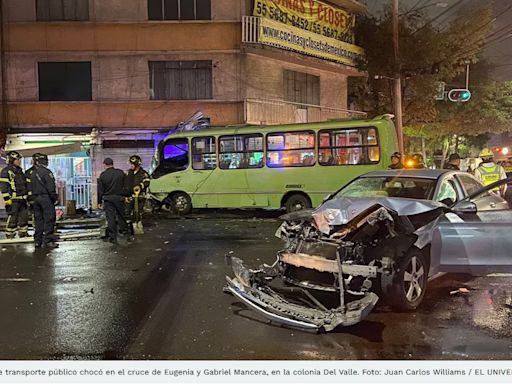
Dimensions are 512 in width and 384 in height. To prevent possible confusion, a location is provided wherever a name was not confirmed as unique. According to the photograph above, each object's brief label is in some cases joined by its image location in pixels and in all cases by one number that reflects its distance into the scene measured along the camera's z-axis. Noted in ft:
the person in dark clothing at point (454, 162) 33.96
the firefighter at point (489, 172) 33.22
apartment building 60.39
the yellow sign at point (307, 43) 58.85
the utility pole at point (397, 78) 62.08
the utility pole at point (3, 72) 60.03
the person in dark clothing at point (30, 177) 31.04
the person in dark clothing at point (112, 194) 32.53
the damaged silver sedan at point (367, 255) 16.14
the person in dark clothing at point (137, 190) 36.83
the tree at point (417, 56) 71.92
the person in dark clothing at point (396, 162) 37.47
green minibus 44.11
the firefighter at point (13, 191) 34.68
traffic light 56.24
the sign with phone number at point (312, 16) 61.50
